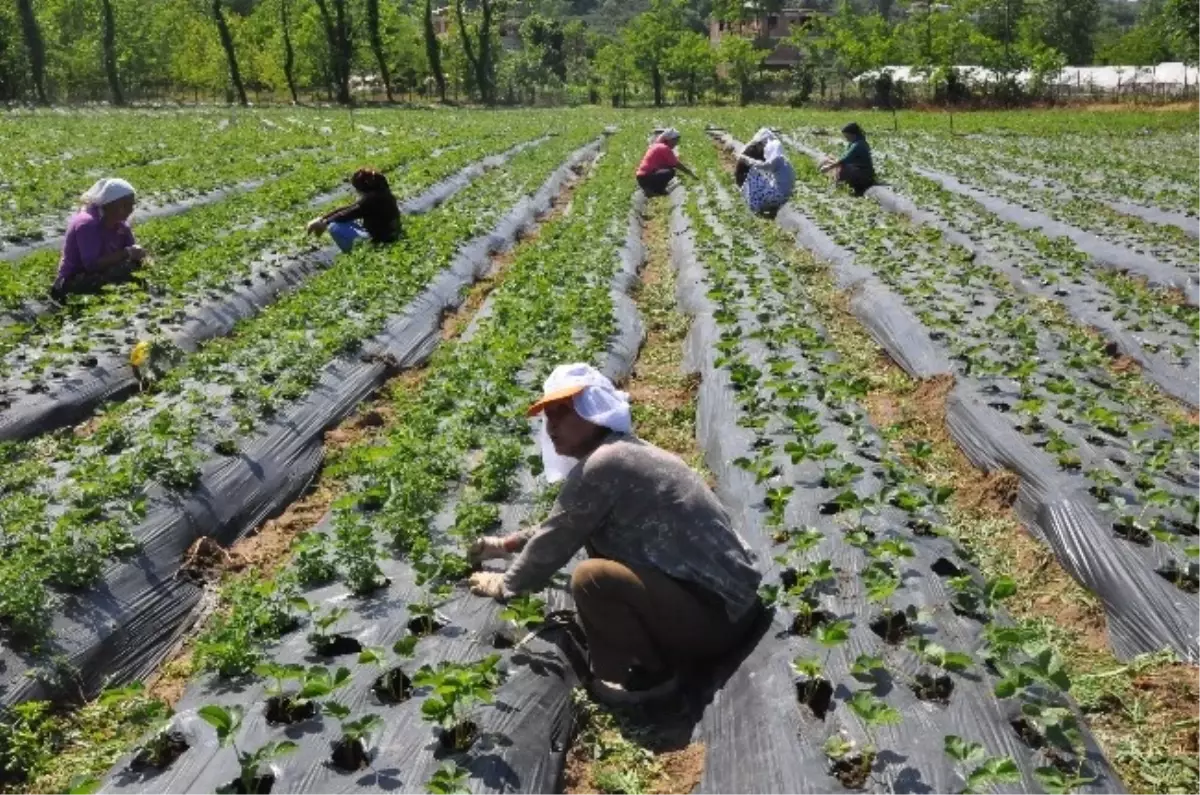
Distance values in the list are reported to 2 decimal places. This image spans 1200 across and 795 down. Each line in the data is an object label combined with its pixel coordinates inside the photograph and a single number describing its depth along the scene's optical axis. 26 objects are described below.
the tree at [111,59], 50.28
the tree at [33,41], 45.78
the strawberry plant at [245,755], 3.25
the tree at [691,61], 60.38
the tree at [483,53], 60.75
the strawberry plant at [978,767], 3.14
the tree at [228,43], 54.50
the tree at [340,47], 54.00
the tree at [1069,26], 75.69
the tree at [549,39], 82.94
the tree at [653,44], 61.81
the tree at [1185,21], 36.84
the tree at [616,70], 63.41
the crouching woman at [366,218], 11.98
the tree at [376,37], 57.16
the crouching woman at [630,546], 4.09
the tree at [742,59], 58.06
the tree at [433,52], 59.56
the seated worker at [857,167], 17.91
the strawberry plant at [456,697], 3.55
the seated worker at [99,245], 9.45
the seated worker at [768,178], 16.28
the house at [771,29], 82.50
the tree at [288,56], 58.53
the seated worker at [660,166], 18.67
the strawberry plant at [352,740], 3.50
